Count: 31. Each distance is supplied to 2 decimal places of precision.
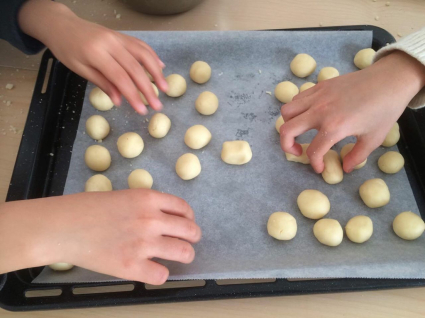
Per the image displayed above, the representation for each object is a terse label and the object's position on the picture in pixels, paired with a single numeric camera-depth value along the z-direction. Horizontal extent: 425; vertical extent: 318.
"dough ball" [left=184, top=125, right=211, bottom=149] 0.94
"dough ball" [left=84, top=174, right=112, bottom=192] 0.89
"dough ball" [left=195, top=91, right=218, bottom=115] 0.98
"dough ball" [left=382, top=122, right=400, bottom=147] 0.93
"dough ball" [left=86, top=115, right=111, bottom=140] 0.96
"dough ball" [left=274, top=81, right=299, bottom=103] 1.00
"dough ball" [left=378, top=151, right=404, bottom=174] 0.89
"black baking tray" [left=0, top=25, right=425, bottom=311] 0.75
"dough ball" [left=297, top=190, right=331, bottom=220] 0.85
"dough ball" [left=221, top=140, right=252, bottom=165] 0.92
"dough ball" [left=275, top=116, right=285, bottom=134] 0.96
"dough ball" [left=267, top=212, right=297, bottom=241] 0.81
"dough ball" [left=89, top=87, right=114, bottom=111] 1.00
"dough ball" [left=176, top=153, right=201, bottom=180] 0.90
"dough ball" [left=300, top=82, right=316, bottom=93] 1.02
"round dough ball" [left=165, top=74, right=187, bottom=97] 1.01
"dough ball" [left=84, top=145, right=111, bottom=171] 0.92
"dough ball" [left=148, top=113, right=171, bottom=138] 0.97
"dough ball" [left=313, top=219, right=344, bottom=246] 0.81
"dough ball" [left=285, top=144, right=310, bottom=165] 0.91
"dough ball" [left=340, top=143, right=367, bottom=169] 0.91
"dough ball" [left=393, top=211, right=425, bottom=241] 0.80
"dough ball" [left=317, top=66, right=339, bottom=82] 1.02
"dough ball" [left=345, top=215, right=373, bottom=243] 0.81
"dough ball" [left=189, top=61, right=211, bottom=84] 1.02
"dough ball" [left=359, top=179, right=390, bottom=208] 0.85
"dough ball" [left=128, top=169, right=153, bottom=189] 0.89
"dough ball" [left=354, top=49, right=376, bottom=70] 1.03
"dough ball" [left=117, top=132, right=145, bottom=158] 0.94
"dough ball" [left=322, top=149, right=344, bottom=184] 0.89
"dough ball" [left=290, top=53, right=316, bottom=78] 1.03
